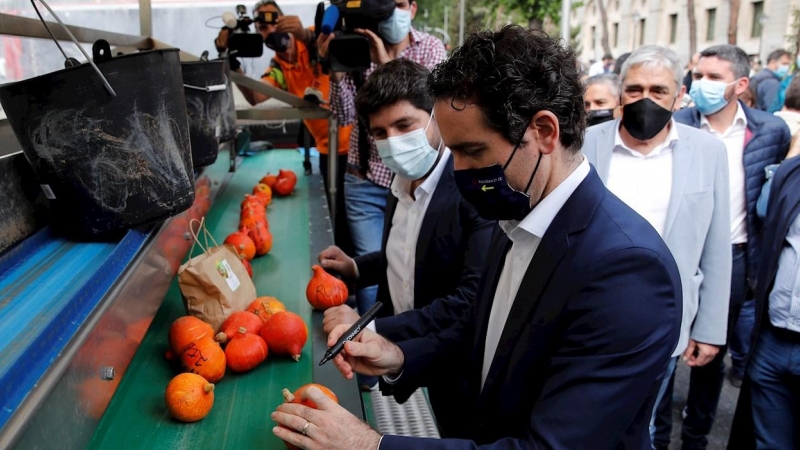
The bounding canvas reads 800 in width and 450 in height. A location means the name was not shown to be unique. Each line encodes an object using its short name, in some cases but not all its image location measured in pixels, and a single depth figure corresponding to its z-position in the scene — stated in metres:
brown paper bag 2.16
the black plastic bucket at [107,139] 1.71
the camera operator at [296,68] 4.51
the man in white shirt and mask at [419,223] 2.21
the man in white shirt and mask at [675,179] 2.86
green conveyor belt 1.70
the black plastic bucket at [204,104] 2.79
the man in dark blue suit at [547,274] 1.31
